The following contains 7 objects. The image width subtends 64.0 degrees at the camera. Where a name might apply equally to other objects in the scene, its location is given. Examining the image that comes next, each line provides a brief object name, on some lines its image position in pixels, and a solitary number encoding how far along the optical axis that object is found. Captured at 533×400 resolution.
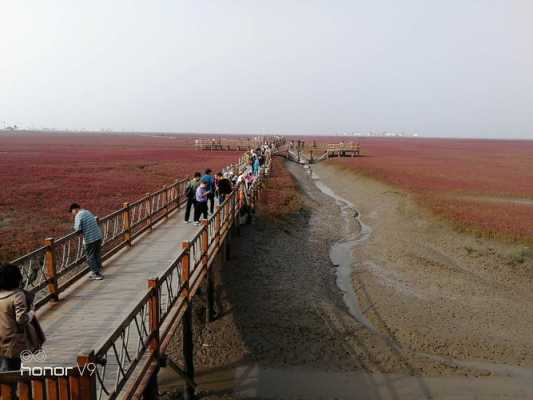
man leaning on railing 7.71
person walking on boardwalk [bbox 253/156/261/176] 23.75
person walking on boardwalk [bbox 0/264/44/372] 4.14
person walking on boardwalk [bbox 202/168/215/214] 13.00
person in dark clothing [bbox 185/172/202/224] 12.65
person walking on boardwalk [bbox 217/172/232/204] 14.88
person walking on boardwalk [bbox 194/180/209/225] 12.12
